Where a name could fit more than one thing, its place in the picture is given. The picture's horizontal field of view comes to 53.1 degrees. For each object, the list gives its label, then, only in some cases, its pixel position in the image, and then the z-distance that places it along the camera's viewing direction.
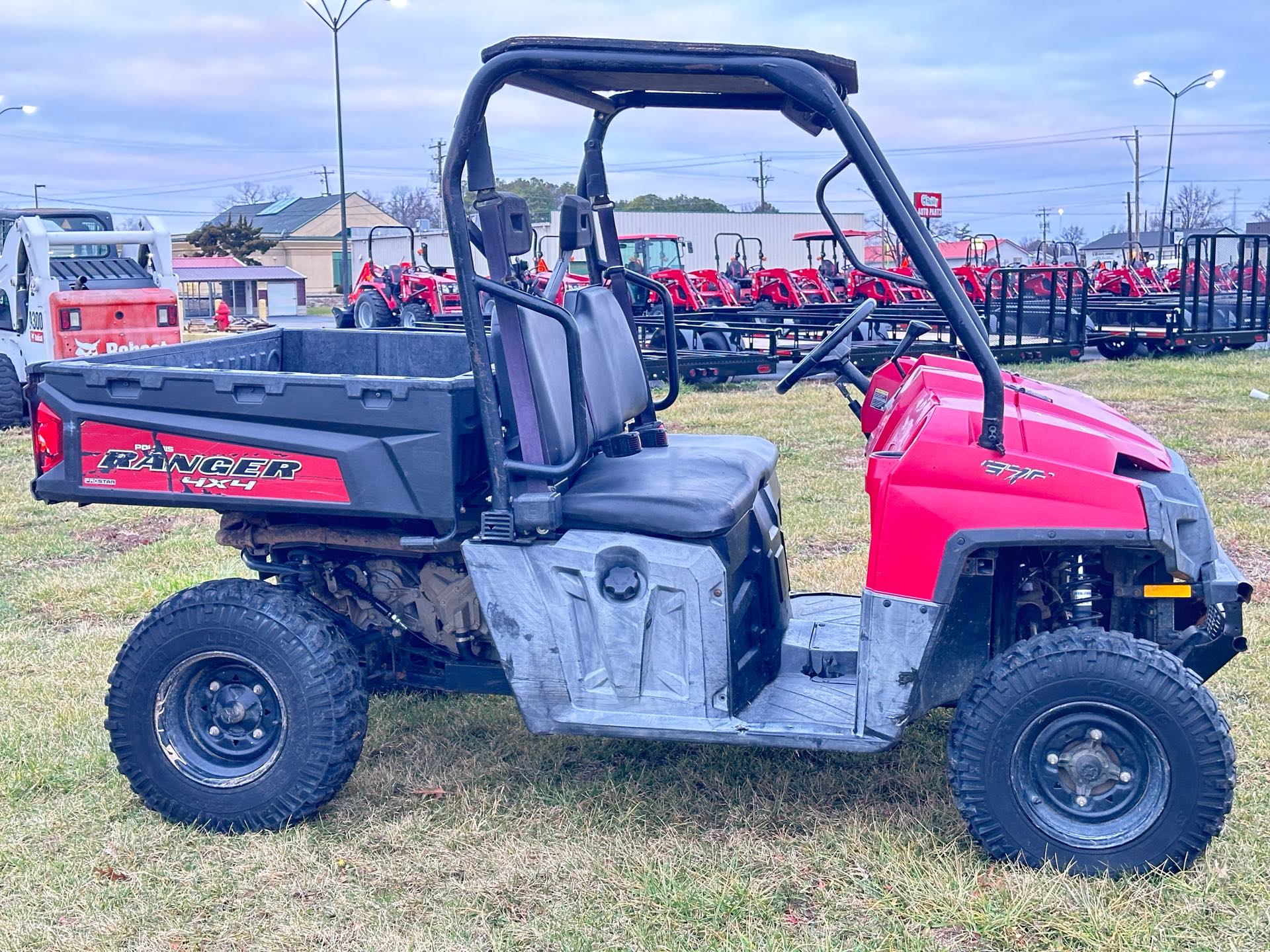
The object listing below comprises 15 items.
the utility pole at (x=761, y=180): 71.50
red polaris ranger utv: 3.22
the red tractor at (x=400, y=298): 22.55
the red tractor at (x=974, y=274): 18.58
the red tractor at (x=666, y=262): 19.38
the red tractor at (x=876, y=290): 21.08
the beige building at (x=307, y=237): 65.50
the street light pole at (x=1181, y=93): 32.84
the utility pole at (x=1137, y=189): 55.31
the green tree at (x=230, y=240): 52.34
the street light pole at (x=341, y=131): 25.47
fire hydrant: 31.53
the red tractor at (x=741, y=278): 21.61
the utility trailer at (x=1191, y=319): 18.25
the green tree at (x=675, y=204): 67.00
